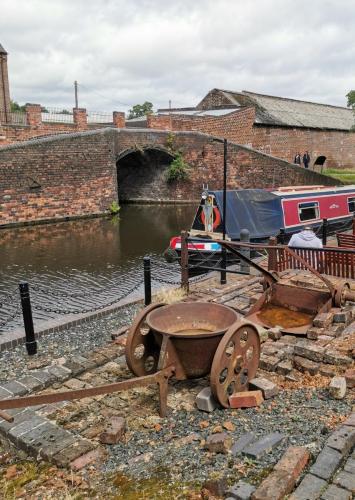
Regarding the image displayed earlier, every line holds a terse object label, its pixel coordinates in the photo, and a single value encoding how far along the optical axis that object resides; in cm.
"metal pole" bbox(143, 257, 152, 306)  734
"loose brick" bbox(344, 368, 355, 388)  425
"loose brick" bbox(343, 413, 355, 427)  355
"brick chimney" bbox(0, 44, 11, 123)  3856
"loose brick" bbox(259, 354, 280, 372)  473
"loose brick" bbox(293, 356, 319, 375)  457
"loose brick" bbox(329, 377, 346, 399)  403
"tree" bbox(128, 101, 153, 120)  7344
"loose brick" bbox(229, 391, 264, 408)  403
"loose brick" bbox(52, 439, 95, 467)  341
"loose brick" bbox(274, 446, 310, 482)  302
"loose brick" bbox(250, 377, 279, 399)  414
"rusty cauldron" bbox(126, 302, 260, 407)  407
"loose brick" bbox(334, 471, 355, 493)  290
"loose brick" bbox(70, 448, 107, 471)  337
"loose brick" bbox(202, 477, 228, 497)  295
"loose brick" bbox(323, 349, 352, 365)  459
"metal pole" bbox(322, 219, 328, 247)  1167
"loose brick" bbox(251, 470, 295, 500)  276
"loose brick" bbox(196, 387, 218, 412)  401
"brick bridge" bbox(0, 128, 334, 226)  1883
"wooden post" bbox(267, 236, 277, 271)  775
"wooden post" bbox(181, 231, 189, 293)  816
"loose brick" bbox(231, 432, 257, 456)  339
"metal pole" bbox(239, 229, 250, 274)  980
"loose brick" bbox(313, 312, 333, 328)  550
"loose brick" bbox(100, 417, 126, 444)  360
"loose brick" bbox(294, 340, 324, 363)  473
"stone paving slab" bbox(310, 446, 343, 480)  303
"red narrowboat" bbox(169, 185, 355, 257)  1247
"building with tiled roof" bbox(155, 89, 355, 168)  2795
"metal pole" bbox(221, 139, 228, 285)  854
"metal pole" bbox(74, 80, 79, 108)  4416
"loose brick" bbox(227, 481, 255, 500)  284
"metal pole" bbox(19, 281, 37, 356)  572
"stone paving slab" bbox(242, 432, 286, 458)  330
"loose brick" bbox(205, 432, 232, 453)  338
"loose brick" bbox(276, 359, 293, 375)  461
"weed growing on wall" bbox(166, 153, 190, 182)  2519
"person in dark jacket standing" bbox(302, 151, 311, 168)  3344
